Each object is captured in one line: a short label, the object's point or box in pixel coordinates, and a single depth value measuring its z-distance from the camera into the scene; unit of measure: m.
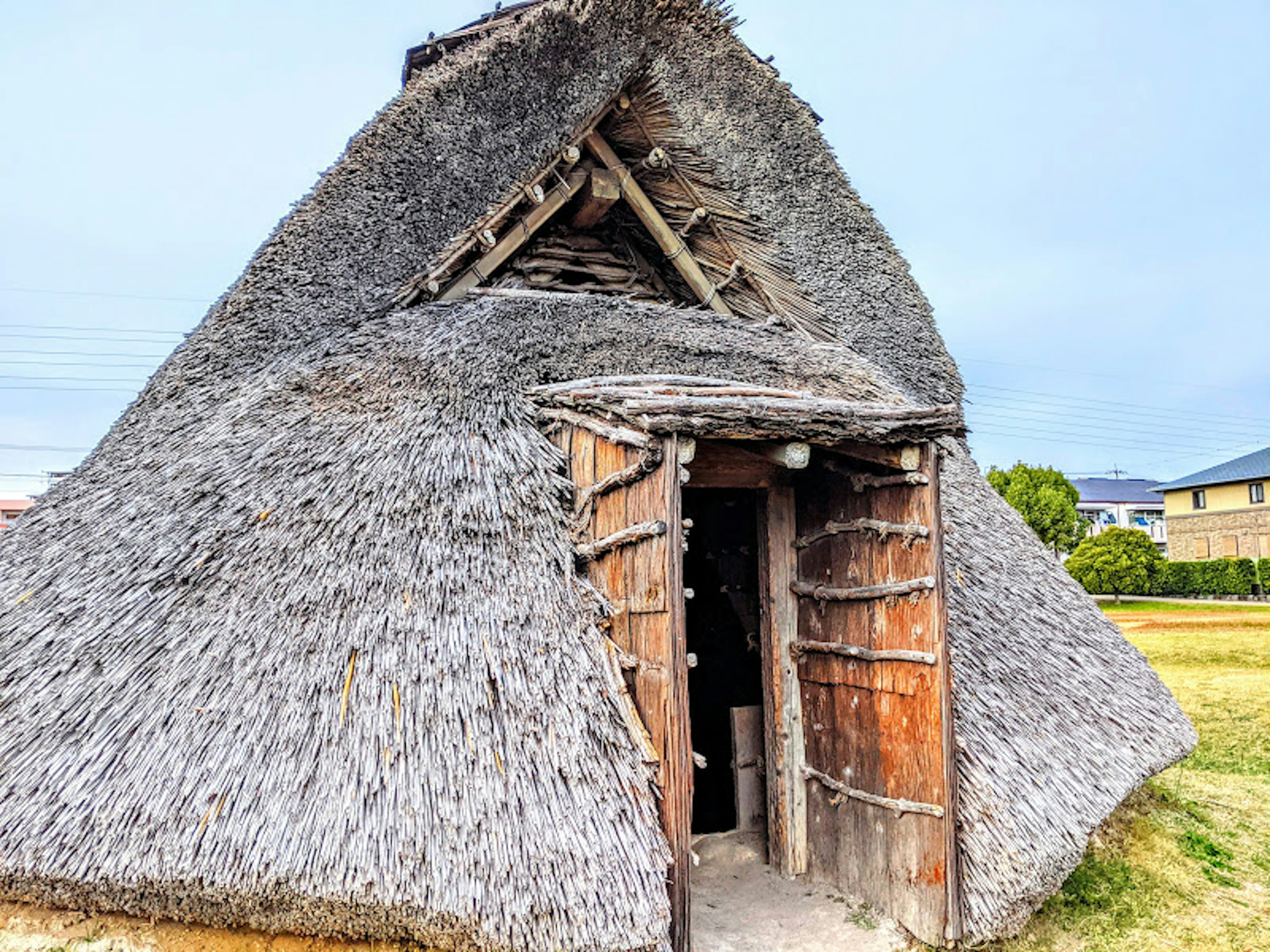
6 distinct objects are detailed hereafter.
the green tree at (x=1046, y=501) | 28.17
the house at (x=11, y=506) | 39.60
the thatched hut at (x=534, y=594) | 3.21
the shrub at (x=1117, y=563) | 26.12
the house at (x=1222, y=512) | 30.09
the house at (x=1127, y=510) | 48.03
